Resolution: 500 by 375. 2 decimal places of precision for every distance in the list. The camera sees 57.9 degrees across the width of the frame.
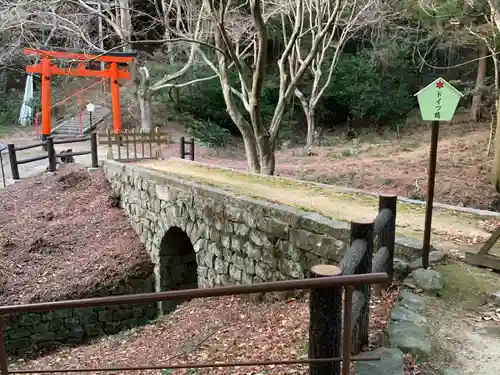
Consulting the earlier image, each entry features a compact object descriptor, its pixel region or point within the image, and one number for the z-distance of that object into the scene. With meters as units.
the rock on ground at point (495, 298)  3.57
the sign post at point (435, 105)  3.85
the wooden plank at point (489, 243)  4.07
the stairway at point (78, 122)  20.44
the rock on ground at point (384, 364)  2.56
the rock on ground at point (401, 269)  4.07
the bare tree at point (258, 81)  8.46
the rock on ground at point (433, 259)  4.09
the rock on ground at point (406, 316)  3.17
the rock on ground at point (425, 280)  3.75
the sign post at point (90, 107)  17.61
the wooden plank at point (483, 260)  4.16
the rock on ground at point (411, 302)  3.40
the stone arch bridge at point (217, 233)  5.05
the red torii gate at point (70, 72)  14.88
